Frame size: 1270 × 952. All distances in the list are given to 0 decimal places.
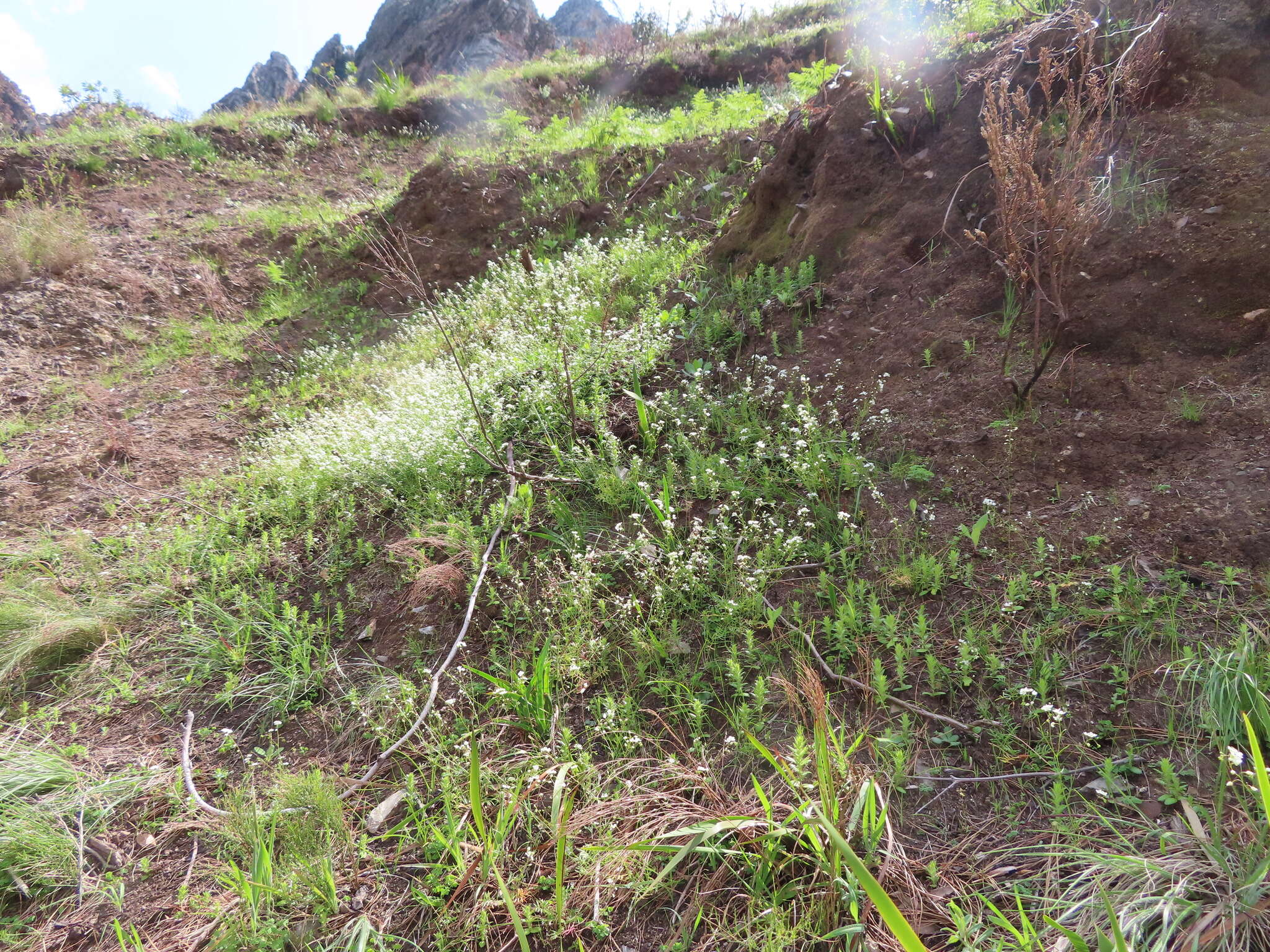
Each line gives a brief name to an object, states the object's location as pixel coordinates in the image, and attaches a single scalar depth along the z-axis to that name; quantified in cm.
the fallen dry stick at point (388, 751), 255
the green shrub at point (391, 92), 1389
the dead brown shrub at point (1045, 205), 301
